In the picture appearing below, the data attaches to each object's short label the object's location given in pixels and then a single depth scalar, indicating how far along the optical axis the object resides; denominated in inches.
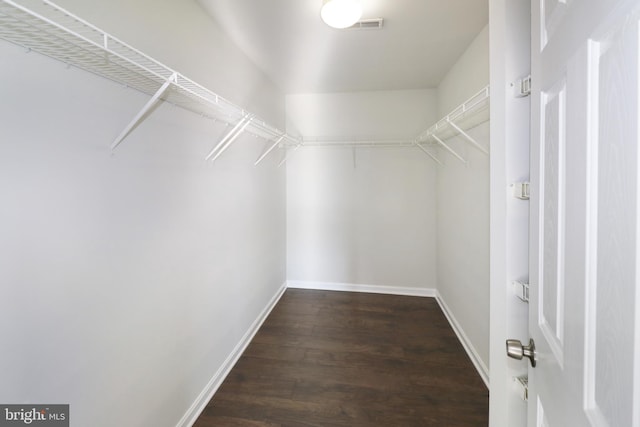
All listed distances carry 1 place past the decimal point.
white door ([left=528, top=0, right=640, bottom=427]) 15.6
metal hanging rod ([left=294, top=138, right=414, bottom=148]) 133.0
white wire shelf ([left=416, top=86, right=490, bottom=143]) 67.5
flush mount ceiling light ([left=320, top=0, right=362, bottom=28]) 59.5
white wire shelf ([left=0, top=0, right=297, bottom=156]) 29.2
